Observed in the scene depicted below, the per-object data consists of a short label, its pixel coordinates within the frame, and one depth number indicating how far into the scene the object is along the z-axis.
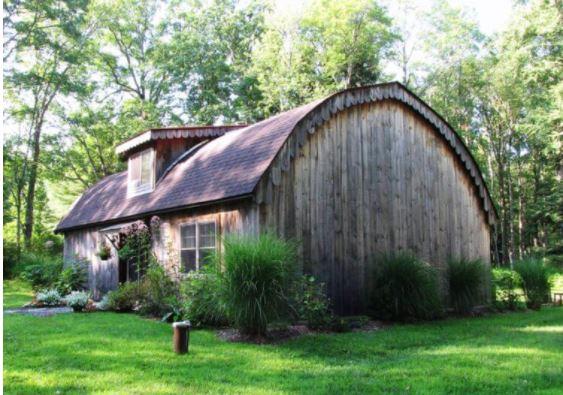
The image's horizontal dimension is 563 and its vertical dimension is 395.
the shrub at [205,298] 7.92
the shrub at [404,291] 9.99
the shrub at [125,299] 11.95
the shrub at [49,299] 13.80
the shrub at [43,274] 17.77
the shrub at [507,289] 13.03
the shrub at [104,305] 12.41
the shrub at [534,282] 13.02
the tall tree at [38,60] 25.41
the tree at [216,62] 31.25
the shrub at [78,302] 12.02
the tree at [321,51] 27.64
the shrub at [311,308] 8.61
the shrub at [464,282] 11.52
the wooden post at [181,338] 6.80
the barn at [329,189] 9.99
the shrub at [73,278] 16.44
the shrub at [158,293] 10.71
